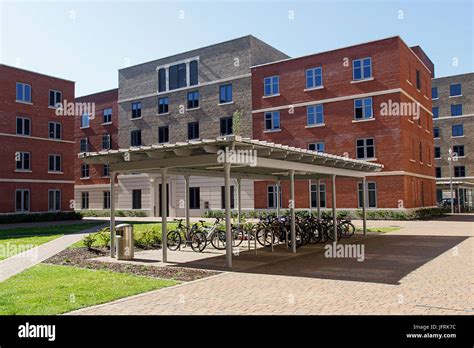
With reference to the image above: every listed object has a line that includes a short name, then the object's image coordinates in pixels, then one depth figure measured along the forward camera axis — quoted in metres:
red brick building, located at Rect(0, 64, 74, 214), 35.41
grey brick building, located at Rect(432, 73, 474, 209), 55.75
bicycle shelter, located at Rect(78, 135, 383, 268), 11.79
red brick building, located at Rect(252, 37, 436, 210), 32.09
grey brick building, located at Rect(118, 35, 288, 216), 40.09
